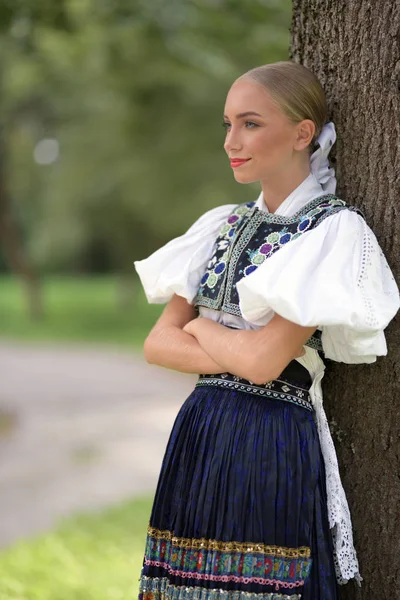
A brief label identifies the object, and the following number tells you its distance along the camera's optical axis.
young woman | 1.88
